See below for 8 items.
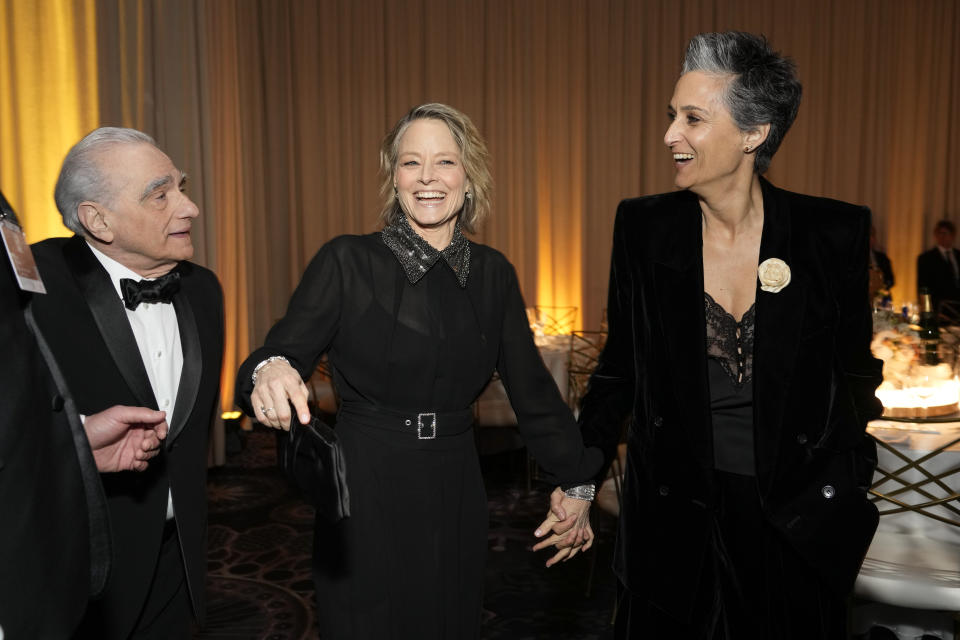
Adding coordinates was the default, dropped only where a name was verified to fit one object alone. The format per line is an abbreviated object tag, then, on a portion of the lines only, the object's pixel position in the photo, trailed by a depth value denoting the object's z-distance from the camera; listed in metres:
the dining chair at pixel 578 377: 4.45
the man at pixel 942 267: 9.64
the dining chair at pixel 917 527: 2.49
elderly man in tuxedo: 1.87
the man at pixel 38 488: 1.12
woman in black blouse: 1.96
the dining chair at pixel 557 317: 8.19
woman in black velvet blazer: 1.78
